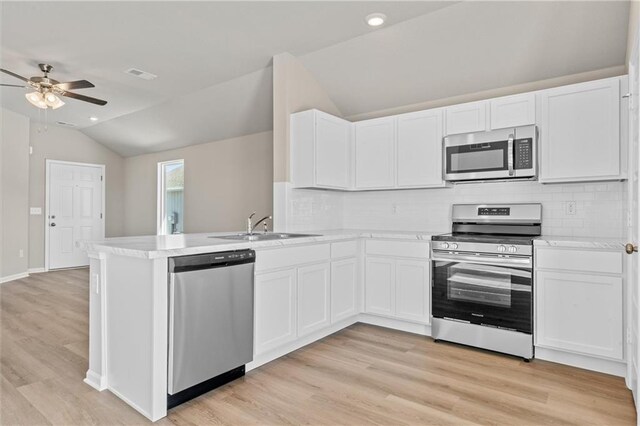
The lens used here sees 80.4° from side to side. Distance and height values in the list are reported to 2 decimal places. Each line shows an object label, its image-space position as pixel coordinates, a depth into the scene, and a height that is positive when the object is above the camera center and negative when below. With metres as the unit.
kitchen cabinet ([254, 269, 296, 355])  2.75 -0.73
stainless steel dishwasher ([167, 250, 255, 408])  2.19 -0.67
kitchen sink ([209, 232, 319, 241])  3.12 -0.19
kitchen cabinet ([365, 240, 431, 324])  3.49 -0.64
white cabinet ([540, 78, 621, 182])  2.91 +0.65
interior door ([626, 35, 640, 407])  2.12 -0.06
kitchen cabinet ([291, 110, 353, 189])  3.84 +0.67
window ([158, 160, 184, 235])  7.53 +0.34
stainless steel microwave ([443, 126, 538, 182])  3.24 +0.53
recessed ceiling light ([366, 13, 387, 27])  3.28 +1.72
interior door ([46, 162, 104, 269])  7.17 +0.08
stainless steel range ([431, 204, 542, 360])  2.97 -0.59
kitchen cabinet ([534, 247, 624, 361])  2.65 -0.64
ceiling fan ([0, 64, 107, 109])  4.05 +1.37
